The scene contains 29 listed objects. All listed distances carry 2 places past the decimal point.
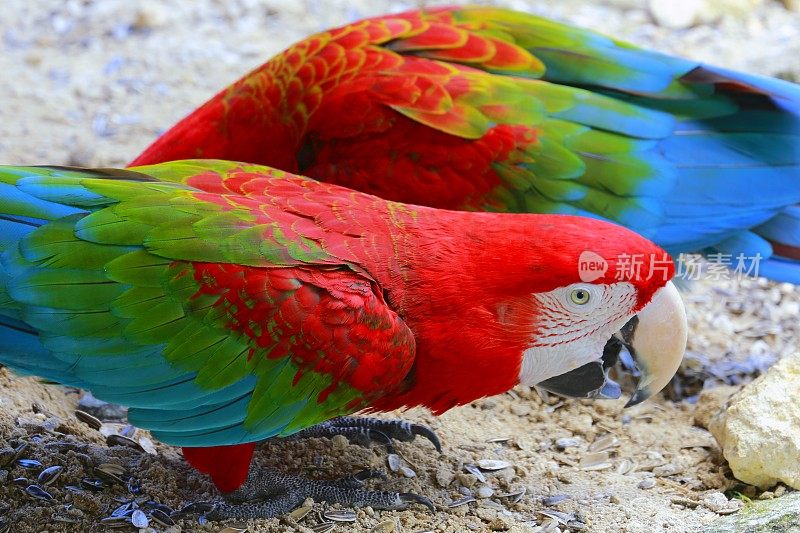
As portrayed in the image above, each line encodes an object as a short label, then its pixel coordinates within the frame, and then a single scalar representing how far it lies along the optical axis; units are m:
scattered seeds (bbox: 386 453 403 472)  2.98
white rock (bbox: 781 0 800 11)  6.16
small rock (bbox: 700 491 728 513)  2.75
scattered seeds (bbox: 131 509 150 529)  2.62
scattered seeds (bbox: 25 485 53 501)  2.68
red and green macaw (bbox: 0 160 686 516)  2.34
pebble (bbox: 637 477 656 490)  2.93
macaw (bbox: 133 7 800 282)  3.23
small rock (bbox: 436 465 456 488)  2.92
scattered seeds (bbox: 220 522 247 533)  2.66
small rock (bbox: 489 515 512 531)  2.68
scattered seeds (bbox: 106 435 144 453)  3.02
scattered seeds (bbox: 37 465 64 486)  2.74
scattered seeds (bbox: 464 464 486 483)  2.94
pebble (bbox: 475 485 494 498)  2.86
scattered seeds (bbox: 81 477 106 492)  2.77
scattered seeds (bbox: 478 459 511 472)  2.99
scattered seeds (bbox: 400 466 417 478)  2.95
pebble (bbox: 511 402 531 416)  3.40
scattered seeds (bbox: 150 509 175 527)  2.66
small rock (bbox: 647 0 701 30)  6.05
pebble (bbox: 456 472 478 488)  2.91
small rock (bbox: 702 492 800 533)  2.41
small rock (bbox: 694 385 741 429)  3.31
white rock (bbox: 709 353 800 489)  2.76
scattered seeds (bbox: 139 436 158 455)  3.02
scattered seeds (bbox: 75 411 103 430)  3.13
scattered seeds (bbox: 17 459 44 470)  2.78
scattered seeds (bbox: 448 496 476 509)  2.79
